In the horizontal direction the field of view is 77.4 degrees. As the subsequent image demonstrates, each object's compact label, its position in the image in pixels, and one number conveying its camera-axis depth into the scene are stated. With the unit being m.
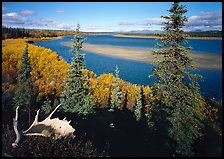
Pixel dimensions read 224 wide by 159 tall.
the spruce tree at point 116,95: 10.91
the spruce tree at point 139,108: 10.74
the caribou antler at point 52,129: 6.14
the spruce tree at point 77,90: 9.35
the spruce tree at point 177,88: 7.50
